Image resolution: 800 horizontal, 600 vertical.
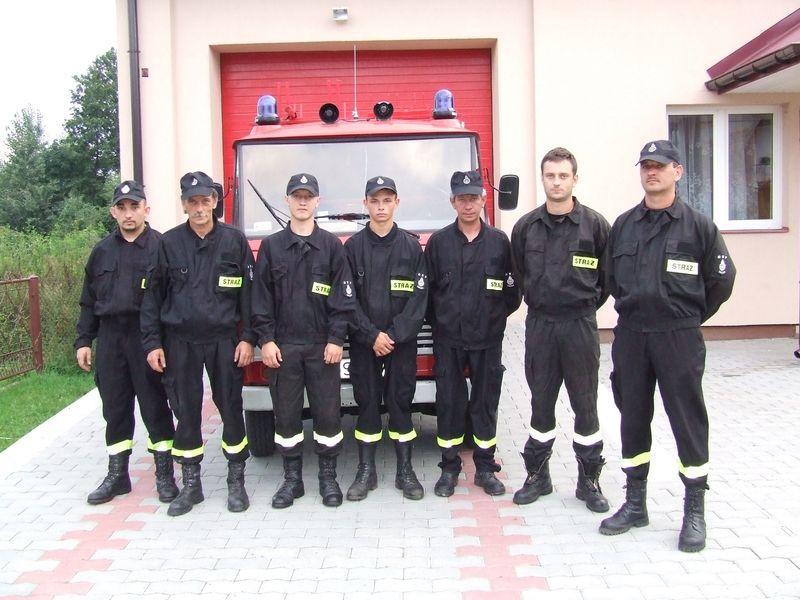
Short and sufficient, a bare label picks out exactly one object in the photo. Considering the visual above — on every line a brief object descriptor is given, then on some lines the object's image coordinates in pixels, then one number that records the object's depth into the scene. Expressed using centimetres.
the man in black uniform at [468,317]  516
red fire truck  601
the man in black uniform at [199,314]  495
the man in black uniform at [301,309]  498
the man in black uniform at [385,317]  510
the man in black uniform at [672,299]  435
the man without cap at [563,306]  483
